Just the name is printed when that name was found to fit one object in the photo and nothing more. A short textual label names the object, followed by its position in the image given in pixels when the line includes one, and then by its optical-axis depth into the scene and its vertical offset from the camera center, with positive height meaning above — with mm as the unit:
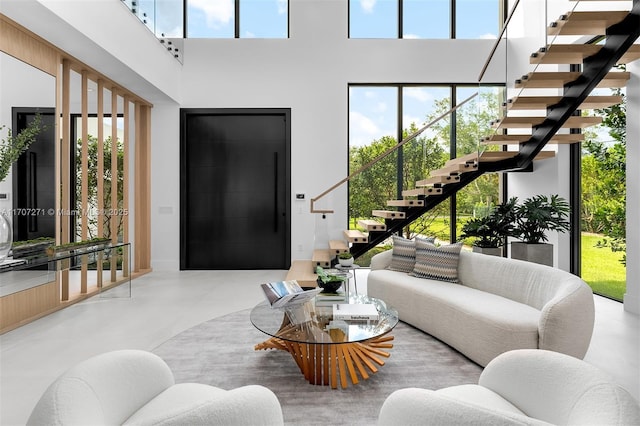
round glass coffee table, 2377 -818
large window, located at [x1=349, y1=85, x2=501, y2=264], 6227 +986
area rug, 2166 -1158
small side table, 4620 -751
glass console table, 3521 -856
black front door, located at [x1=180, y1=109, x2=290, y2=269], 6633 +413
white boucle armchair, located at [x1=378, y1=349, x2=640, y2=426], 1033 -626
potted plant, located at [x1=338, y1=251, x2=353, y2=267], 4641 -654
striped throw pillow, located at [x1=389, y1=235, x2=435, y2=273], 4160 -539
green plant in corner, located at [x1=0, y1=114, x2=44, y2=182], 3682 +652
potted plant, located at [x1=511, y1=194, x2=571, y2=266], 5062 -258
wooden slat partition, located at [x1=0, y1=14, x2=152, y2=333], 3844 +646
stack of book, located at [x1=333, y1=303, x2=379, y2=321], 2615 -746
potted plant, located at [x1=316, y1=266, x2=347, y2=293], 3037 -603
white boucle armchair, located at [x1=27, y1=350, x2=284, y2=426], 1072 -630
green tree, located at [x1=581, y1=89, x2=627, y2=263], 4625 +334
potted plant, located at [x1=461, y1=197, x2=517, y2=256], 5434 -308
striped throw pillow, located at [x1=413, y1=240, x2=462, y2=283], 3816 -571
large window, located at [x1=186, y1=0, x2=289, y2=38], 6688 +3384
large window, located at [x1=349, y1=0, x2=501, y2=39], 6734 +3408
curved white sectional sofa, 2490 -782
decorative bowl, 3047 -642
